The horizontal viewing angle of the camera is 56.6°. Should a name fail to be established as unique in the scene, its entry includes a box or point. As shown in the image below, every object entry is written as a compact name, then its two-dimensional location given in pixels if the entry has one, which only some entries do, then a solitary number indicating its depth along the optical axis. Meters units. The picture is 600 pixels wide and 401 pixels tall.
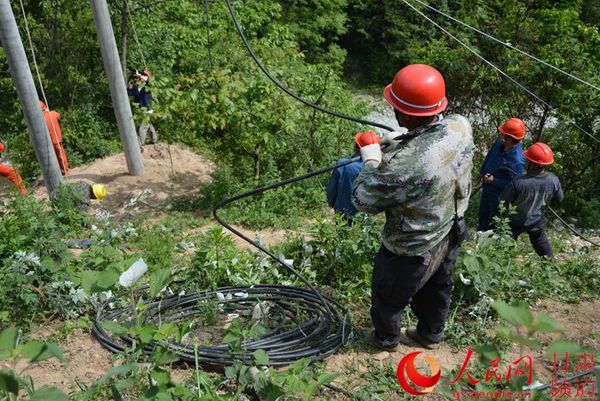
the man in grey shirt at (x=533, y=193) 5.57
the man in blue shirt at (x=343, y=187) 5.85
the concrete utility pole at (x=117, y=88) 7.59
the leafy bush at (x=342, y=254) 4.51
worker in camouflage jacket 2.96
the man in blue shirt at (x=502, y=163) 6.04
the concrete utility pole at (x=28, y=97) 6.16
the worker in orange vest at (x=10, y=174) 8.27
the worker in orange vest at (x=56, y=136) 8.82
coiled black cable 3.51
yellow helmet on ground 7.64
